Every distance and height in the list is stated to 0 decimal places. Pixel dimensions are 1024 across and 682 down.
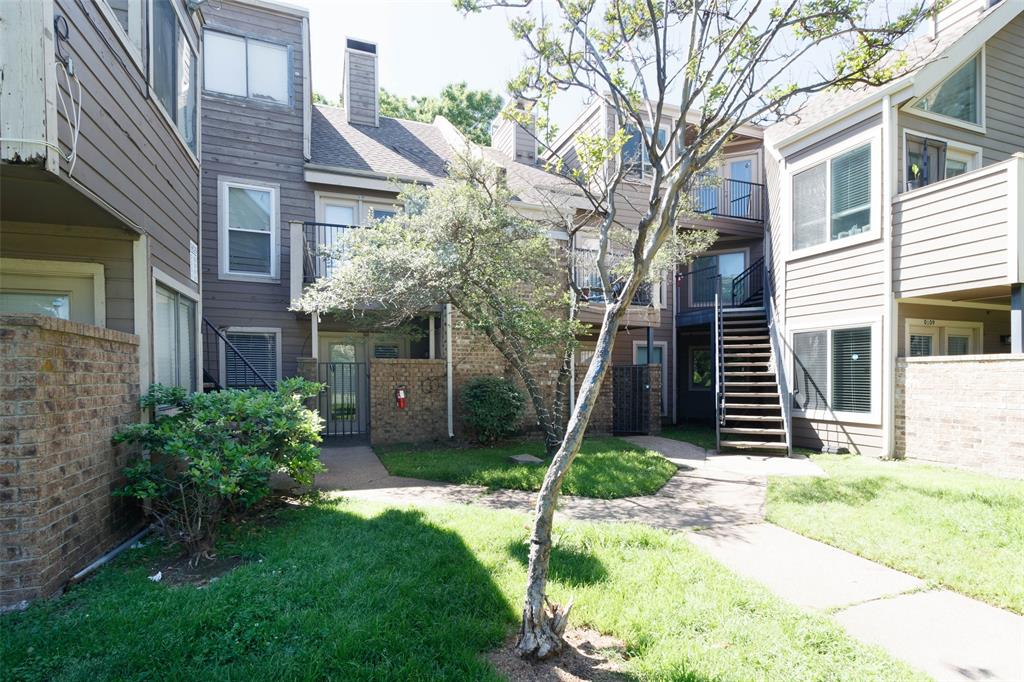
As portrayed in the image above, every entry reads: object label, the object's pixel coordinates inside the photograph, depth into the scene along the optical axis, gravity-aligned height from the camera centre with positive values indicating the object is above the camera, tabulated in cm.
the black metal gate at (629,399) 1153 -144
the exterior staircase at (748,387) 931 -106
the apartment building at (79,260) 296 +66
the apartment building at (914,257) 711 +122
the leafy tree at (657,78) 276 +202
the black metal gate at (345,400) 1023 -131
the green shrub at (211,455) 387 -98
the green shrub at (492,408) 920 -131
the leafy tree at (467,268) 741 +99
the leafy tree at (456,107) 2408 +1086
